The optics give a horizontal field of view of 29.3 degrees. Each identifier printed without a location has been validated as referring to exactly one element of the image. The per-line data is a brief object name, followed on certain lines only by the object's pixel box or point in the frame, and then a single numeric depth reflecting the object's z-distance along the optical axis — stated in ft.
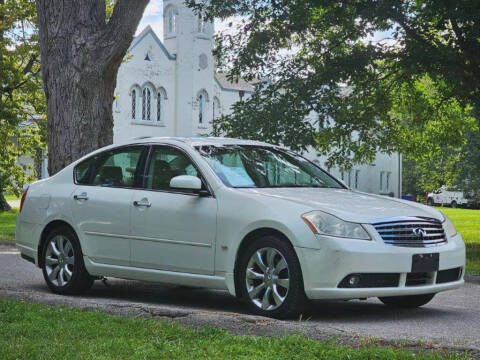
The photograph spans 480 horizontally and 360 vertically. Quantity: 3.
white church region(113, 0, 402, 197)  199.31
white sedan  25.45
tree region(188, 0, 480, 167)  66.44
